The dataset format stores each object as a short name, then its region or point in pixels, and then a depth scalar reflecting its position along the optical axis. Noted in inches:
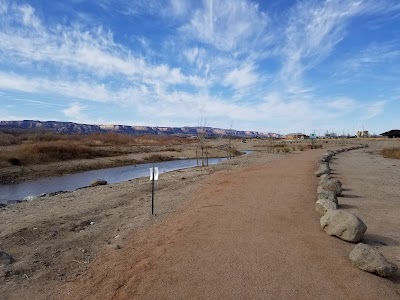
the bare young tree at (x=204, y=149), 1576.0
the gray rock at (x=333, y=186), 552.7
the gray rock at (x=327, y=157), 1227.4
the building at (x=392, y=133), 3512.1
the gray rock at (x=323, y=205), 401.7
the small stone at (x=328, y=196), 450.9
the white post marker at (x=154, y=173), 433.7
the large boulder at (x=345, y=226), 314.8
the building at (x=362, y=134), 4555.6
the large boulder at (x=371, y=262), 247.0
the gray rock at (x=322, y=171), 775.1
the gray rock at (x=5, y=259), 284.8
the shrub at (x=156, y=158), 1824.2
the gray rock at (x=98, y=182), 896.1
